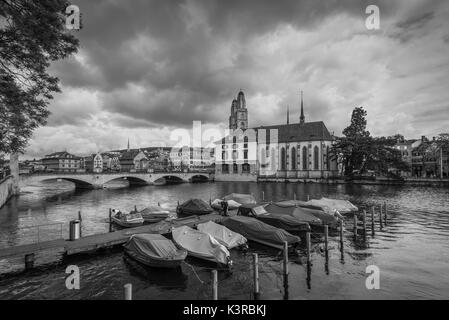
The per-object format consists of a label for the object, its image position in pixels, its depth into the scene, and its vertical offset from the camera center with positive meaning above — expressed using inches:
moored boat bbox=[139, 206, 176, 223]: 1250.4 -230.0
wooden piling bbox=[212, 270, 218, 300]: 455.5 -199.7
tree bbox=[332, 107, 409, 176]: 3577.8 +177.8
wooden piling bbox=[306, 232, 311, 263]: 678.2 -203.2
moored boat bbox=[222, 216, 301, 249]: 822.5 -219.2
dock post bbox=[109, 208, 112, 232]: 1136.8 -235.2
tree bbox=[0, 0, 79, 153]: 411.8 +182.2
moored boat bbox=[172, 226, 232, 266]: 689.0 -220.3
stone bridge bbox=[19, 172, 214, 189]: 2527.1 -139.2
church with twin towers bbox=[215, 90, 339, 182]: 4623.5 +248.0
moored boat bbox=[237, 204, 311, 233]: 981.8 -217.3
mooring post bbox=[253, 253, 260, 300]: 528.4 -228.4
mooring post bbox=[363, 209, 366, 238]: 1013.5 -232.9
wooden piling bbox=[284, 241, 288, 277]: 603.5 -221.3
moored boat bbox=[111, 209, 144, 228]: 1128.0 -229.9
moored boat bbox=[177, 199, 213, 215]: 1457.9 -233.2
